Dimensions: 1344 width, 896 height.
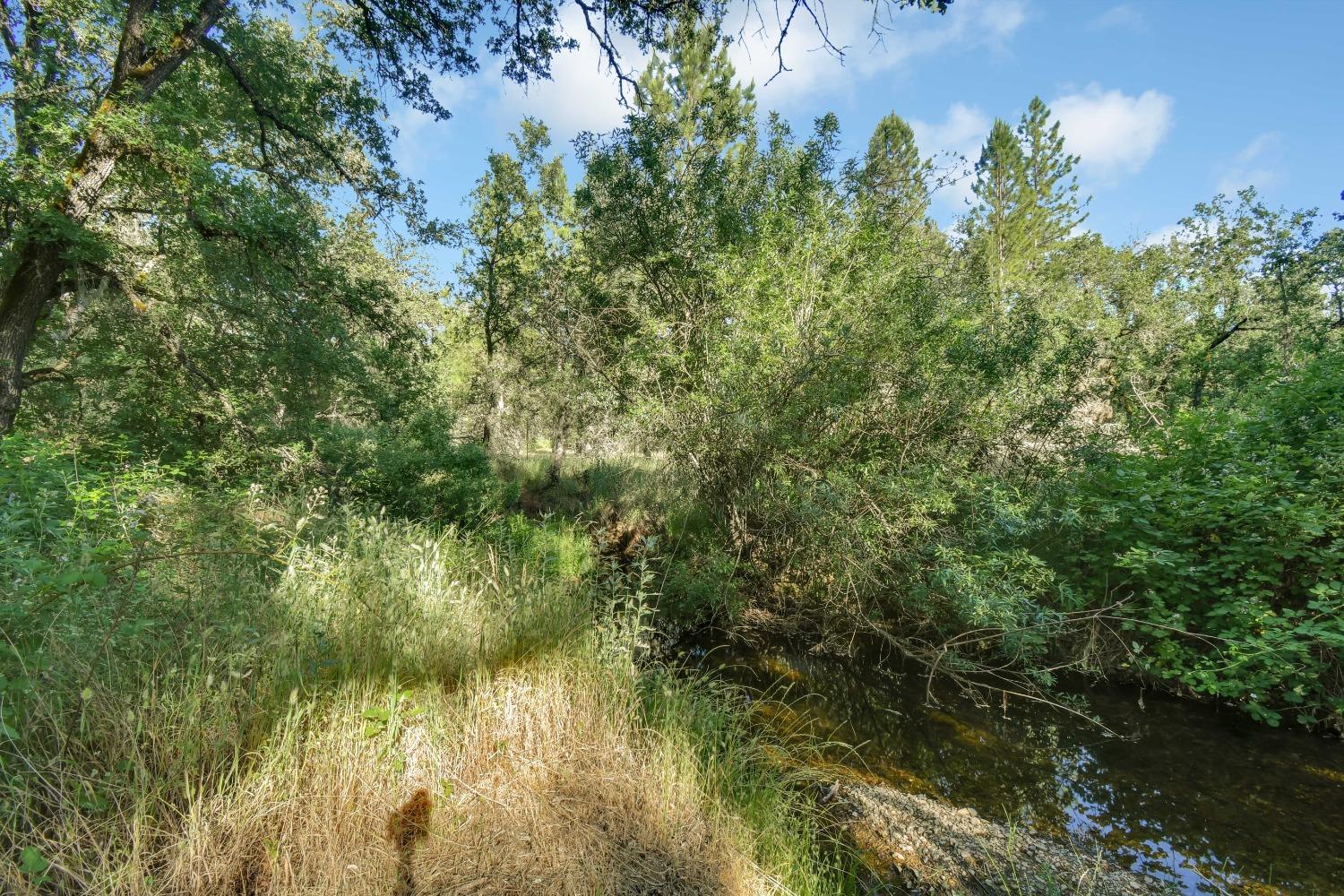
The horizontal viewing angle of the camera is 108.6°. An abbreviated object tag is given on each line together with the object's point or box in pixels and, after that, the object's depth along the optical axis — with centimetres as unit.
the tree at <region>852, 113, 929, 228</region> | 699
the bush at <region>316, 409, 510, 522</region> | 826
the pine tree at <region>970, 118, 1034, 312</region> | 2412
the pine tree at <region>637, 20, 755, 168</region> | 906
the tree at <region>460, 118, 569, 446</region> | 1127
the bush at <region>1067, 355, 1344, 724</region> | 430
